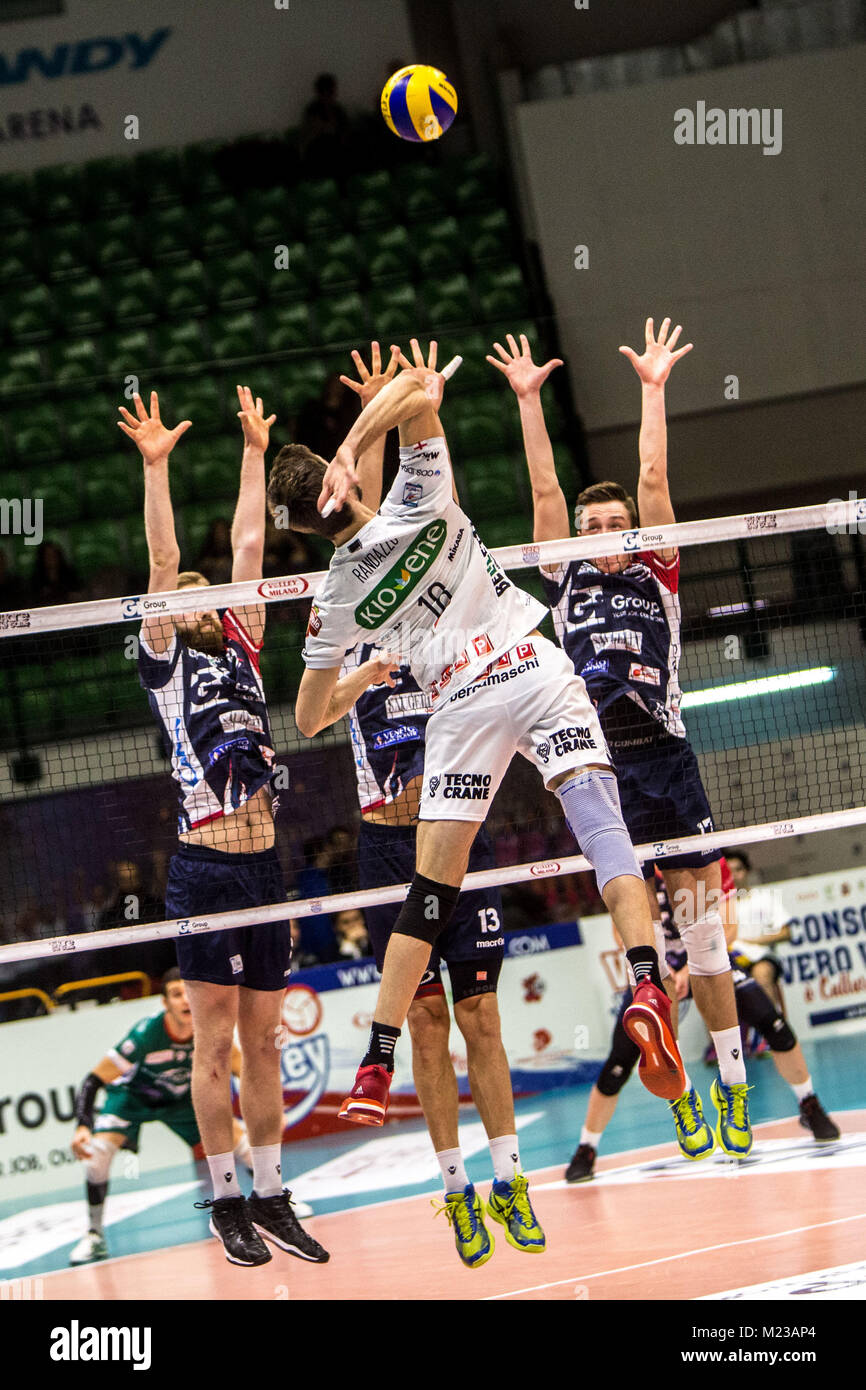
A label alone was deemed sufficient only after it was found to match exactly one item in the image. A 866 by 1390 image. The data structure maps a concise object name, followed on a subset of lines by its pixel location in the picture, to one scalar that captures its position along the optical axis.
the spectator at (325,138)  16.64
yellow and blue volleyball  9.16
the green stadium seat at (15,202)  16.77
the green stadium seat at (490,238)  16.38
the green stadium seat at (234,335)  16.12
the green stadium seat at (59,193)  16.86
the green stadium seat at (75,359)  16.02
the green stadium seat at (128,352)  15.79
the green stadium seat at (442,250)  16.36
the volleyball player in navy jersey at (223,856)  6.36
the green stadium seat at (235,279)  16.41
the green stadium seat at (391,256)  16.38
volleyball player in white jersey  5.00
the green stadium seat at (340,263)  16.28
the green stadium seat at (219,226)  16.66
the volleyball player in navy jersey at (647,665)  6.47
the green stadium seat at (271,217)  16.59
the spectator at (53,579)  13.83
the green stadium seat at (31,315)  16.34
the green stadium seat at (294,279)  16.38
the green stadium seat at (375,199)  16.61
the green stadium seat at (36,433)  15.44
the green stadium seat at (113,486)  15.04
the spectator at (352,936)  12.41
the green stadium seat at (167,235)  16.70
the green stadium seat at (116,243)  16.66
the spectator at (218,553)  13.33
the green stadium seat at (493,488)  14.60
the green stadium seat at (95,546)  14.46
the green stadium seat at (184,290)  16.39
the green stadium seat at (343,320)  15.93
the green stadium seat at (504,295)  15.97
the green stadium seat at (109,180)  16.95
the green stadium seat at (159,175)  16.92
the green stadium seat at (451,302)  15.96
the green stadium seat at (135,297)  16.28
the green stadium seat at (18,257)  16.58
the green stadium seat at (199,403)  15.26
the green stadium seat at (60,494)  15.08
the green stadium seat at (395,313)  15.77
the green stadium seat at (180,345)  16.03
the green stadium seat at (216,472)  14.99
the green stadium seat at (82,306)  16.38
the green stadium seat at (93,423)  15.36
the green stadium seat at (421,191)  16.64
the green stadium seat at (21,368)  15.93
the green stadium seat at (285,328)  16.03
